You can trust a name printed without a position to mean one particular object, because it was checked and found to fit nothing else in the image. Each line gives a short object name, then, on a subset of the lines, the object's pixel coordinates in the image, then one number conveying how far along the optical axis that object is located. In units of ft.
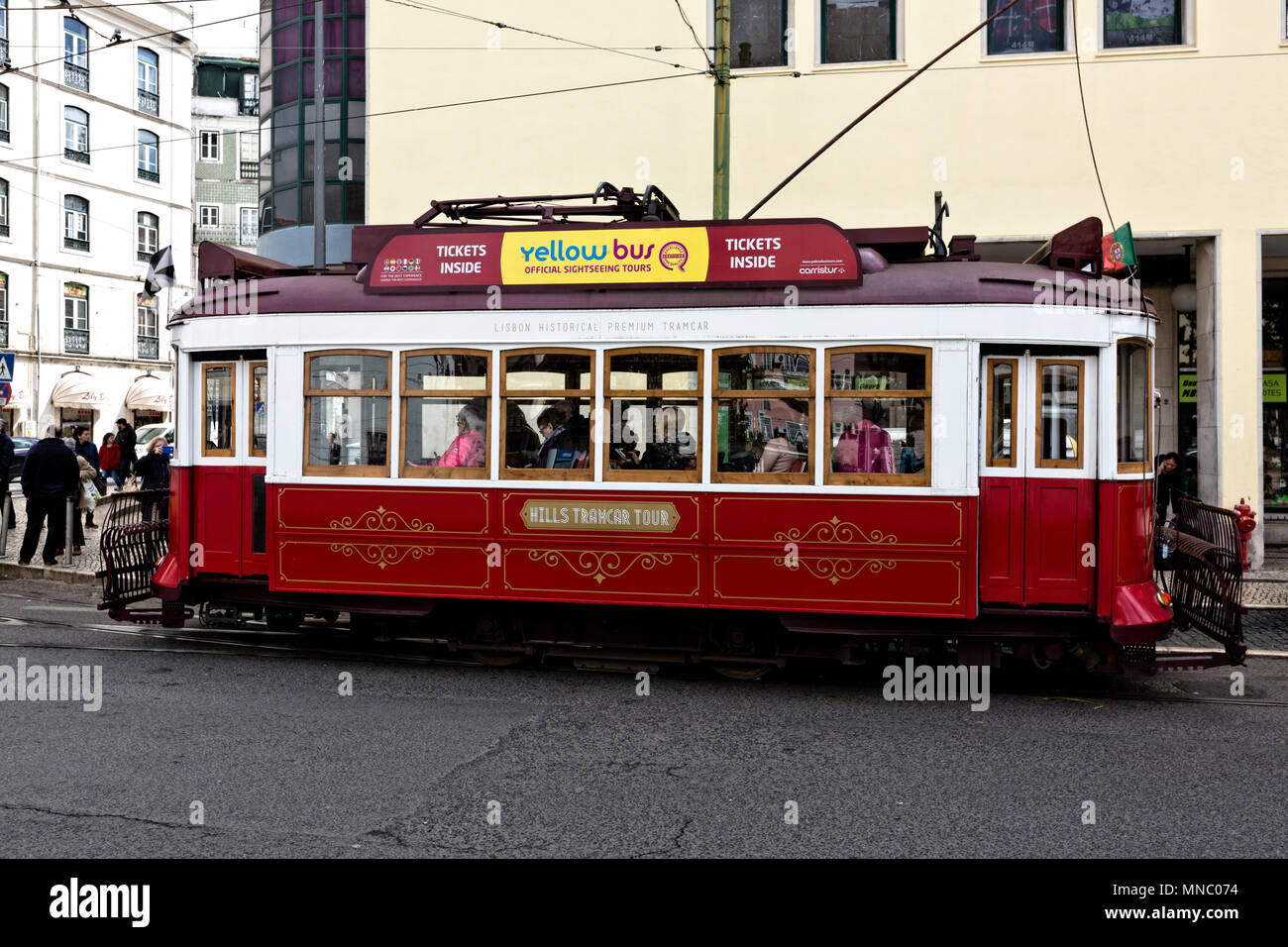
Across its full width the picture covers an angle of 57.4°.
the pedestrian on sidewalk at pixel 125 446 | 76.07
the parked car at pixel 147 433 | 99.76
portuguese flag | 25.89
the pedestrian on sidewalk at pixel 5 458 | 52.56
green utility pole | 37.96
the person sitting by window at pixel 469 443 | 27.22
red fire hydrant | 38.99
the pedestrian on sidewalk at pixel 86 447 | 58.85
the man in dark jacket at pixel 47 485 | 46.98
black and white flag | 60.70
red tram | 24.95
